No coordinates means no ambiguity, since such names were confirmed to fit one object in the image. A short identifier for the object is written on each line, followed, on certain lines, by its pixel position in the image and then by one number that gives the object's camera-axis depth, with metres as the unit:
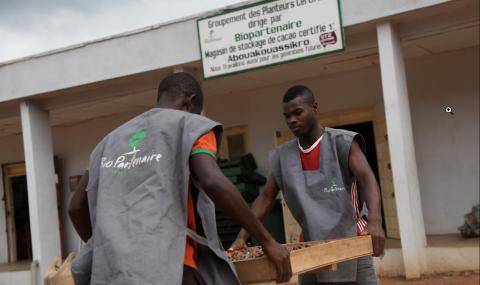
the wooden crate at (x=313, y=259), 2.36
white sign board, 7.00
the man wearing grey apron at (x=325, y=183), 3.08
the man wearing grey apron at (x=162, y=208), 2.15
